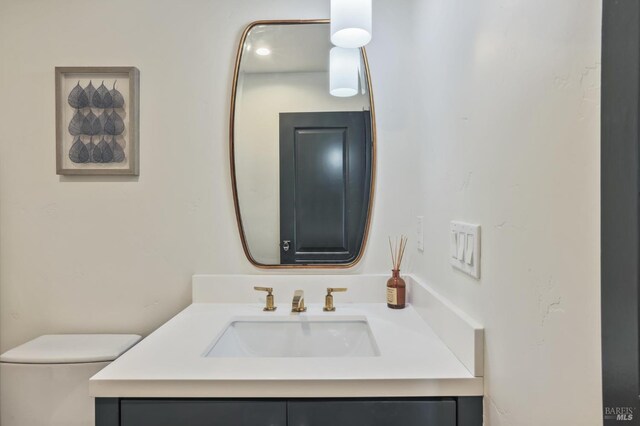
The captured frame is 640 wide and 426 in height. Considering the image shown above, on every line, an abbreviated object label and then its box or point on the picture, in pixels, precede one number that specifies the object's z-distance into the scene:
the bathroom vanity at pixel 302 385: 0.78
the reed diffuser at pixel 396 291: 1.29
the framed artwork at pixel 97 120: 1.37
